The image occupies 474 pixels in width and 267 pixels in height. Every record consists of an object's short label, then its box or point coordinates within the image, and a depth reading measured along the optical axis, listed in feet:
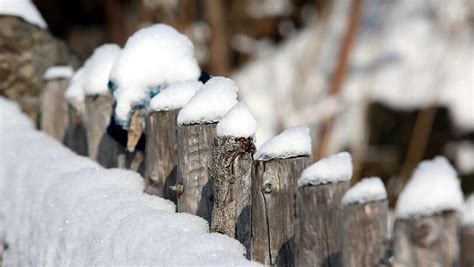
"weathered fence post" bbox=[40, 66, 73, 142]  26.37
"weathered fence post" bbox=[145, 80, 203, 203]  18.24
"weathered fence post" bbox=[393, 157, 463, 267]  15.75
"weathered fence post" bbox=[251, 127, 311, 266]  14.99
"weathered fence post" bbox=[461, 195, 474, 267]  17.95
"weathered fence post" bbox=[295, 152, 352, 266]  15.33
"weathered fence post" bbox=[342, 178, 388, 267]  16.30
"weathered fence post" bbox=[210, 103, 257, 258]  14.98
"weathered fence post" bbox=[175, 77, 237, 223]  16.30
